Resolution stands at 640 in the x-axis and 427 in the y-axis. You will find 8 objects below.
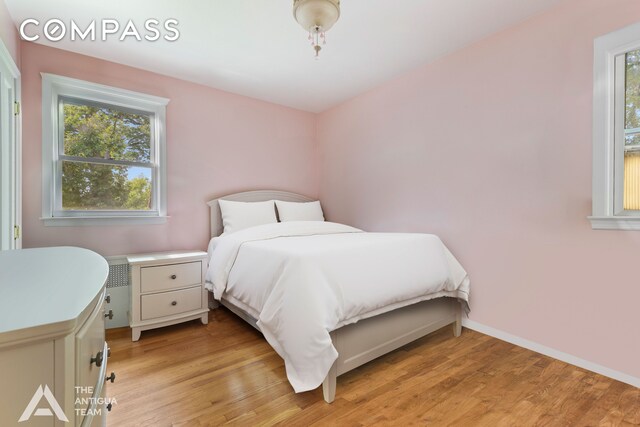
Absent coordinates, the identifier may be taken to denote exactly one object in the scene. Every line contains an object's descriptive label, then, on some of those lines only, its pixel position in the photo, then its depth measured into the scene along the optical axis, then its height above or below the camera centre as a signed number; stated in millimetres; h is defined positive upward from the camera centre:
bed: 1594 -770
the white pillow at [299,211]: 3385 -7
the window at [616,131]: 1739 +471
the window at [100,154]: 2383 +500
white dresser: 424 -220
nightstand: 2271 -645
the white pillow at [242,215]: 3008 -48
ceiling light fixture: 1523 +1050
